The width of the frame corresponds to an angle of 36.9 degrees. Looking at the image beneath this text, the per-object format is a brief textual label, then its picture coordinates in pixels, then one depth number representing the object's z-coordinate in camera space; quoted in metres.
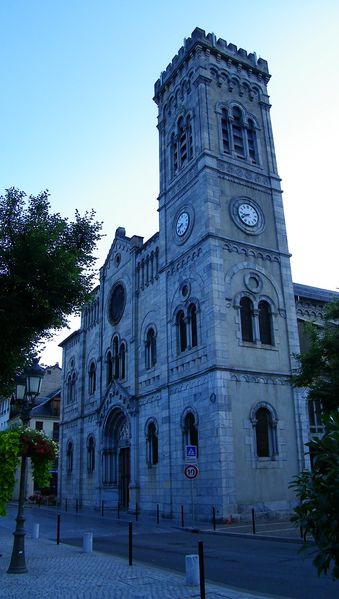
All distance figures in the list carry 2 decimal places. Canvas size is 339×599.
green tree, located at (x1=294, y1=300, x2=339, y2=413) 17.75
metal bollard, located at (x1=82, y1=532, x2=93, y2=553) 13.57
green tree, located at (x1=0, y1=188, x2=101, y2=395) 13.77
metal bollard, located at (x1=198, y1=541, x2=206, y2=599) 7.41
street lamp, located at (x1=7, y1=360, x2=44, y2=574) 10.96
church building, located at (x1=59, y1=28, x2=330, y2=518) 22.95
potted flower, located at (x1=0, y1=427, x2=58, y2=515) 10.62
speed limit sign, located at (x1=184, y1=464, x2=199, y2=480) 18.75
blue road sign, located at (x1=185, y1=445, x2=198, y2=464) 19.25
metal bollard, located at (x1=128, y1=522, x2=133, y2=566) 11.22
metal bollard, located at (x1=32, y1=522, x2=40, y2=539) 17.34
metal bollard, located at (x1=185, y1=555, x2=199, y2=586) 9.14
